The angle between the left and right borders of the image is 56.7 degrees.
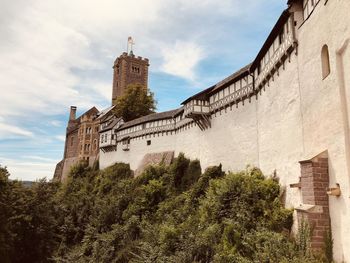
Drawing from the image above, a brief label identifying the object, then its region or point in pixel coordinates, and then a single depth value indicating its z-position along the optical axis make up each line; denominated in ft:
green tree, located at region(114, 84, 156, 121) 162.50
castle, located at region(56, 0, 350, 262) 30.91
